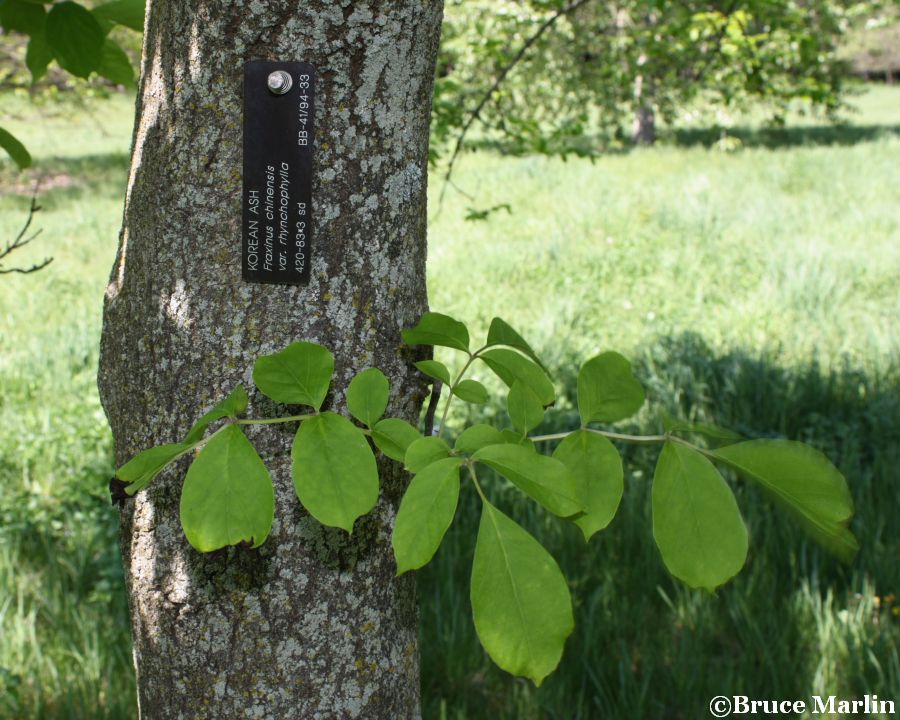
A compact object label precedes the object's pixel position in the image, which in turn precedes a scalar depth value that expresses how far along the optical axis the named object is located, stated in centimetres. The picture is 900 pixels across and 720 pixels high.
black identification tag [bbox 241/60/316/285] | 87
